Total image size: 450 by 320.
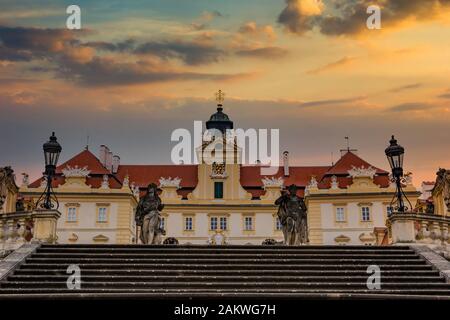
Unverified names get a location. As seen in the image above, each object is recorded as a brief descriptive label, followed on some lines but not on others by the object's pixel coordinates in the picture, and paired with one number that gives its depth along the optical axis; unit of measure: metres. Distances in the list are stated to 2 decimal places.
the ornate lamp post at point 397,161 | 20.22
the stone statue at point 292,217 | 21.05
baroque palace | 54.53
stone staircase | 14.80
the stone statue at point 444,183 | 24.73
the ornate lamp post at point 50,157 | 20.55
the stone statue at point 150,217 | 21.02
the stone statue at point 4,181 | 23.88
